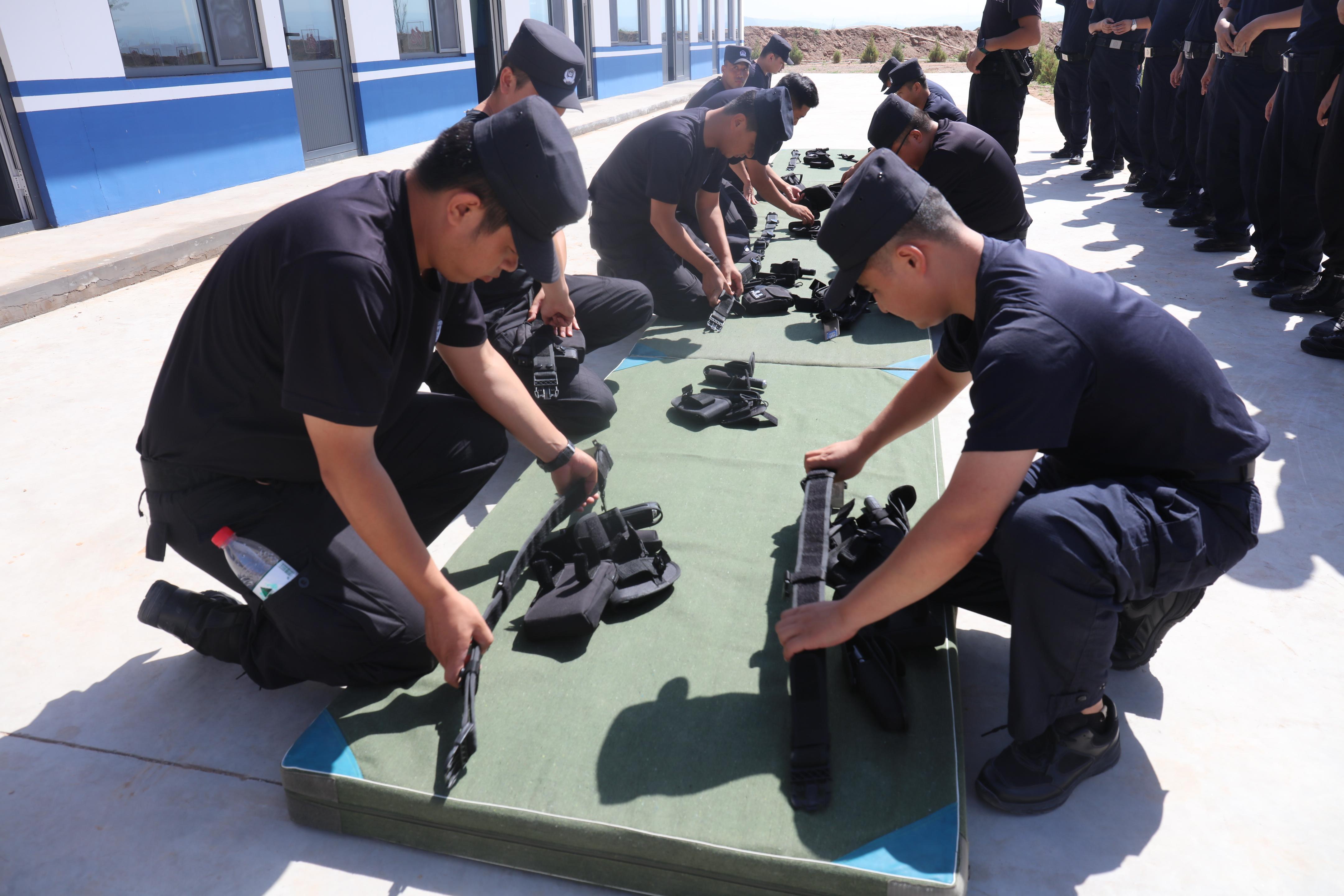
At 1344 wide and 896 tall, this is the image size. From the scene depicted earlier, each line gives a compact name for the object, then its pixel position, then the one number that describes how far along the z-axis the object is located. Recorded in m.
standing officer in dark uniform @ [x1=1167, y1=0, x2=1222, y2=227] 6.18
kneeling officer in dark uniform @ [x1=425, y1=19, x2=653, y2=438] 3.25
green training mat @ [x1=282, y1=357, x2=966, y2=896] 1.58
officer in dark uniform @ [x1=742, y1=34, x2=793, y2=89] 8.10
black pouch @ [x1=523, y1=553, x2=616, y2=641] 2.10
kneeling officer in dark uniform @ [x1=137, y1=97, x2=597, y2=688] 1.66
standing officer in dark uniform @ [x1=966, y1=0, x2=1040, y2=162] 7.12
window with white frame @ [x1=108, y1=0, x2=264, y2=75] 7.16
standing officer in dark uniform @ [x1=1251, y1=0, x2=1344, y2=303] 4.30
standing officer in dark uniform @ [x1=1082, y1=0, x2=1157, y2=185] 7.58
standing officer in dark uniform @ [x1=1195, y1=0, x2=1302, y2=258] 4.98
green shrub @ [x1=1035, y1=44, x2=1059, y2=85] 20.77
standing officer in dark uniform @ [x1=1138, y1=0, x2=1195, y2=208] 6.82
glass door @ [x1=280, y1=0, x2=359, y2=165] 9.41
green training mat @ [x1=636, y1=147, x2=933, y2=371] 3.94
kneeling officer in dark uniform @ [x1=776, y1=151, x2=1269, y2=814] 1.57
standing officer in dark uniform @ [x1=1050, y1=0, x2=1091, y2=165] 8.52
